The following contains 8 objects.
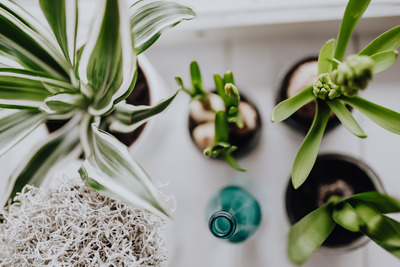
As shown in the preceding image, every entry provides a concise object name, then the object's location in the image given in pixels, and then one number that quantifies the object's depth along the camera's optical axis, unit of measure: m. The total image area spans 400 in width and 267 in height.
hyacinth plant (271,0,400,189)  0.50
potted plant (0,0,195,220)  0.47
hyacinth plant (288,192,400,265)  0.46
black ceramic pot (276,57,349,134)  0.66
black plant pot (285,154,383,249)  0.65
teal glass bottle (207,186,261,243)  0.55
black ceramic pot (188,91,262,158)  0.68
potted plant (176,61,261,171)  0.60
